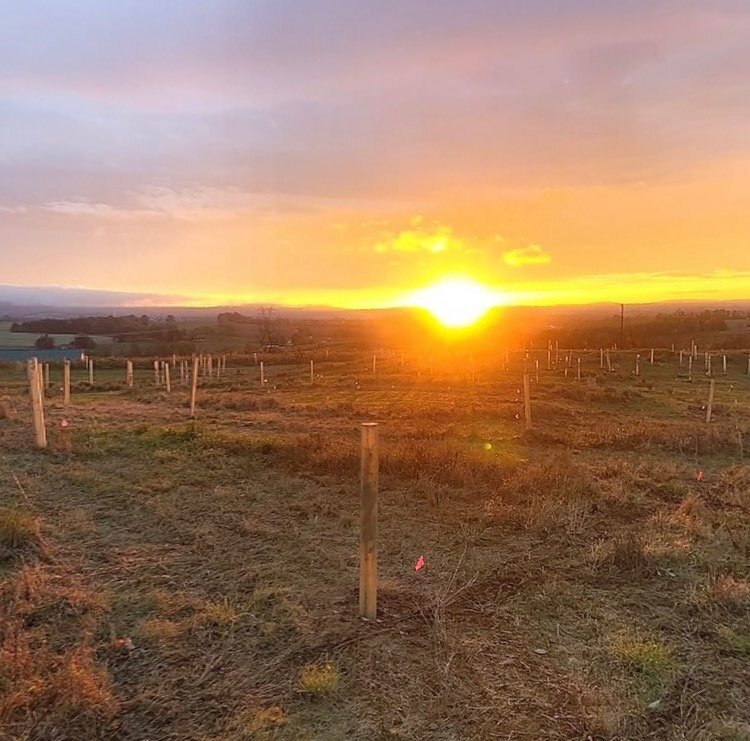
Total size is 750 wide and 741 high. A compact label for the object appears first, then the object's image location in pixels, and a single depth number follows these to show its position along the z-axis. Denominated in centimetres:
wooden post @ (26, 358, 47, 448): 1009
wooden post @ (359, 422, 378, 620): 409
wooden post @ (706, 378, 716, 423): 1546
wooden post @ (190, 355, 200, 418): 1538
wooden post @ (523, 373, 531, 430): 1350
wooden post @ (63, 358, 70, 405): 1875
